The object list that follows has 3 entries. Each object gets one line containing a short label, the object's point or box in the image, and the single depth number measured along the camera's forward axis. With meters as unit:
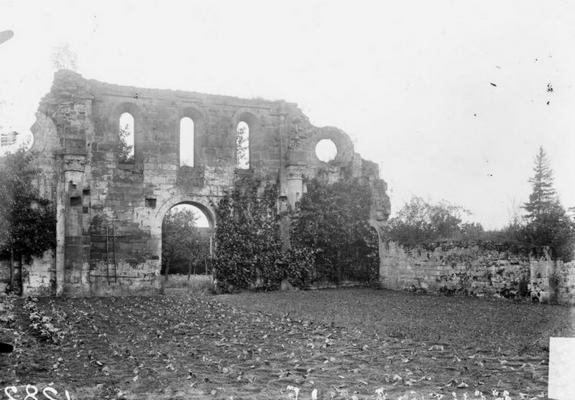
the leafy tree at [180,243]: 34.16
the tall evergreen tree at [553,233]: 16.31
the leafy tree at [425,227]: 21.61
